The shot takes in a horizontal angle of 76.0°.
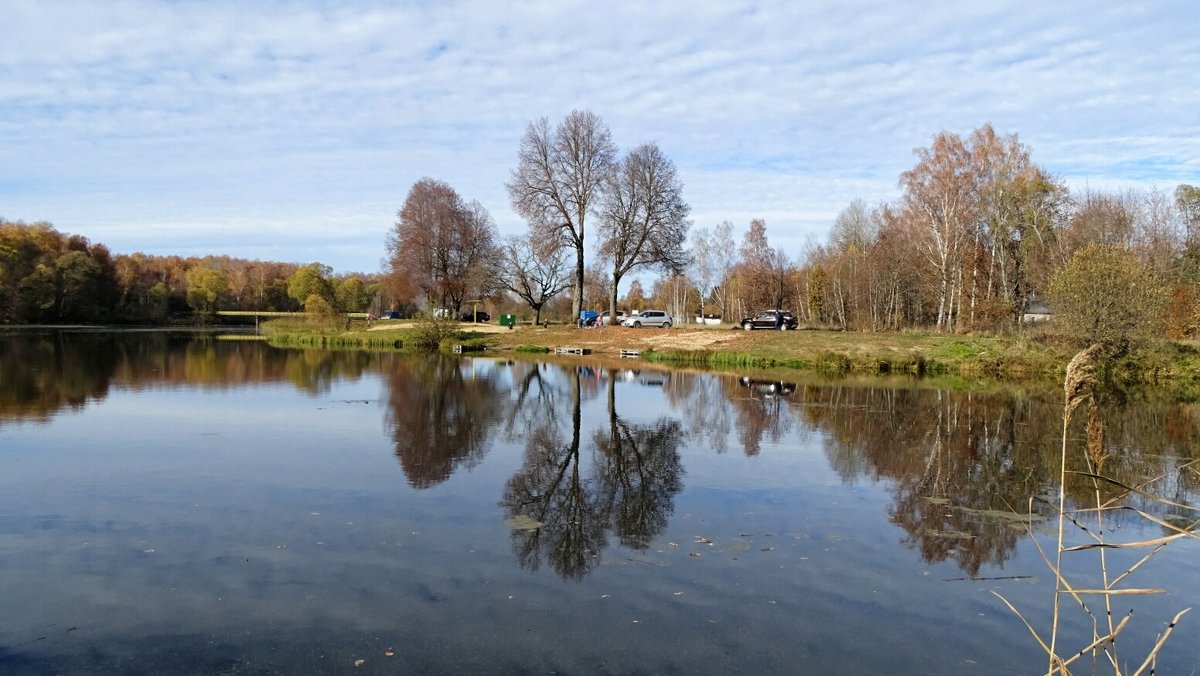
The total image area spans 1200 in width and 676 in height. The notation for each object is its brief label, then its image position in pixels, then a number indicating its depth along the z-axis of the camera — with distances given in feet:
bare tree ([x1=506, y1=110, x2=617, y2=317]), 158.30
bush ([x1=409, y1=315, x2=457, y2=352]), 144.46
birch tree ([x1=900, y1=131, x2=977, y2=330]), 135.85
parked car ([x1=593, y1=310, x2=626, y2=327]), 167.05
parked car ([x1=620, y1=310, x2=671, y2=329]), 178.40
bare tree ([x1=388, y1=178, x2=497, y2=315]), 192.13
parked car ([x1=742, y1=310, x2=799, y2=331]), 163.12
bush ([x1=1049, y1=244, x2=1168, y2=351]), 92.48
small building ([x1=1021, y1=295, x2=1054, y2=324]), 152.30
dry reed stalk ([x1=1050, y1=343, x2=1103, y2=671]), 10.56
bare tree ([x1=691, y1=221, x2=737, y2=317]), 236.63
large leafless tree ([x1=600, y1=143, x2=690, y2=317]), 155.94
